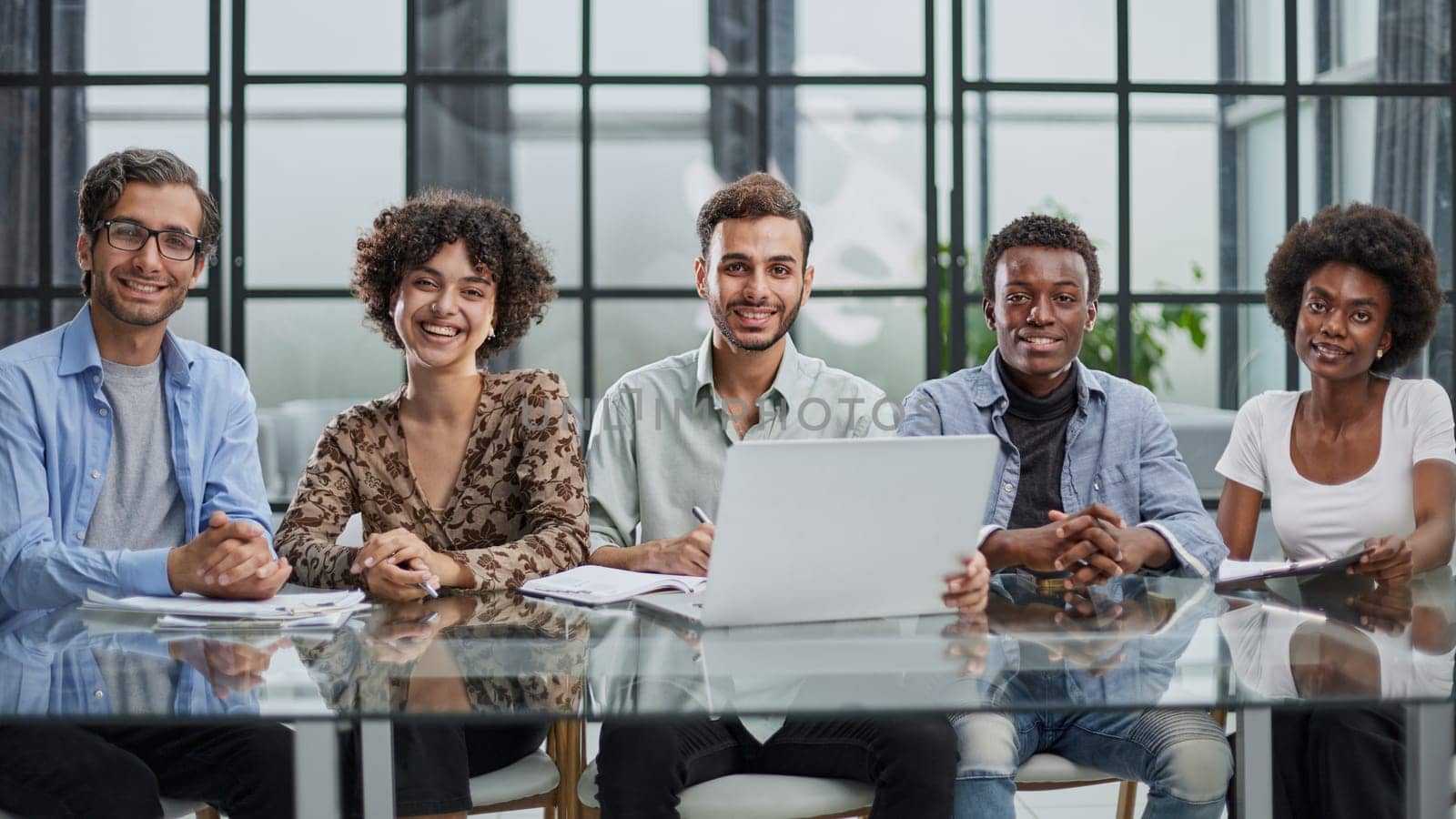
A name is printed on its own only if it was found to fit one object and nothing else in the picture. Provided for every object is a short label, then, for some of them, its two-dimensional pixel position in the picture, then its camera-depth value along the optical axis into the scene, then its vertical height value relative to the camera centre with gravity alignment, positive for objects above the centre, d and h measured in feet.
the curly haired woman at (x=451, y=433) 7.18 -0.15
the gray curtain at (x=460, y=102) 12.87 +3.04
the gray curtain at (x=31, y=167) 12.80 +2.42
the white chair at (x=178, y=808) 5.85 -1.82
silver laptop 5.02 -0.48
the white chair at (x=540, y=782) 5.85 -1.73
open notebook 6.13 -0.88
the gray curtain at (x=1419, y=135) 12.99 +2.70
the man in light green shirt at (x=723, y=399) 8.05 +0.05
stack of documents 5.48 -0.89
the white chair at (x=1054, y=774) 6.07 -1.74
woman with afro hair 7.97 -0.09
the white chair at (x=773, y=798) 5.58 -1.70
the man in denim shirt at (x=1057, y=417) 7.68 -0.07
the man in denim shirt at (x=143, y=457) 5.88 -0.27
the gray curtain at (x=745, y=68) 12.99 +3.39
